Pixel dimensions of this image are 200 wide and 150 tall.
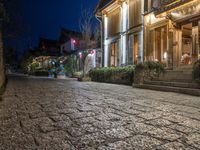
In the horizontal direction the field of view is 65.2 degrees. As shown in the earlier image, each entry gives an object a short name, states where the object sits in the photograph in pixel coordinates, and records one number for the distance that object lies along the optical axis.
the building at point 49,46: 33.70
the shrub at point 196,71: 5.35
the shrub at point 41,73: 23.76
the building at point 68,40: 25.07
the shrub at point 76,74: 16.31
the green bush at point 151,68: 7.42
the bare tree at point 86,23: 14.86
